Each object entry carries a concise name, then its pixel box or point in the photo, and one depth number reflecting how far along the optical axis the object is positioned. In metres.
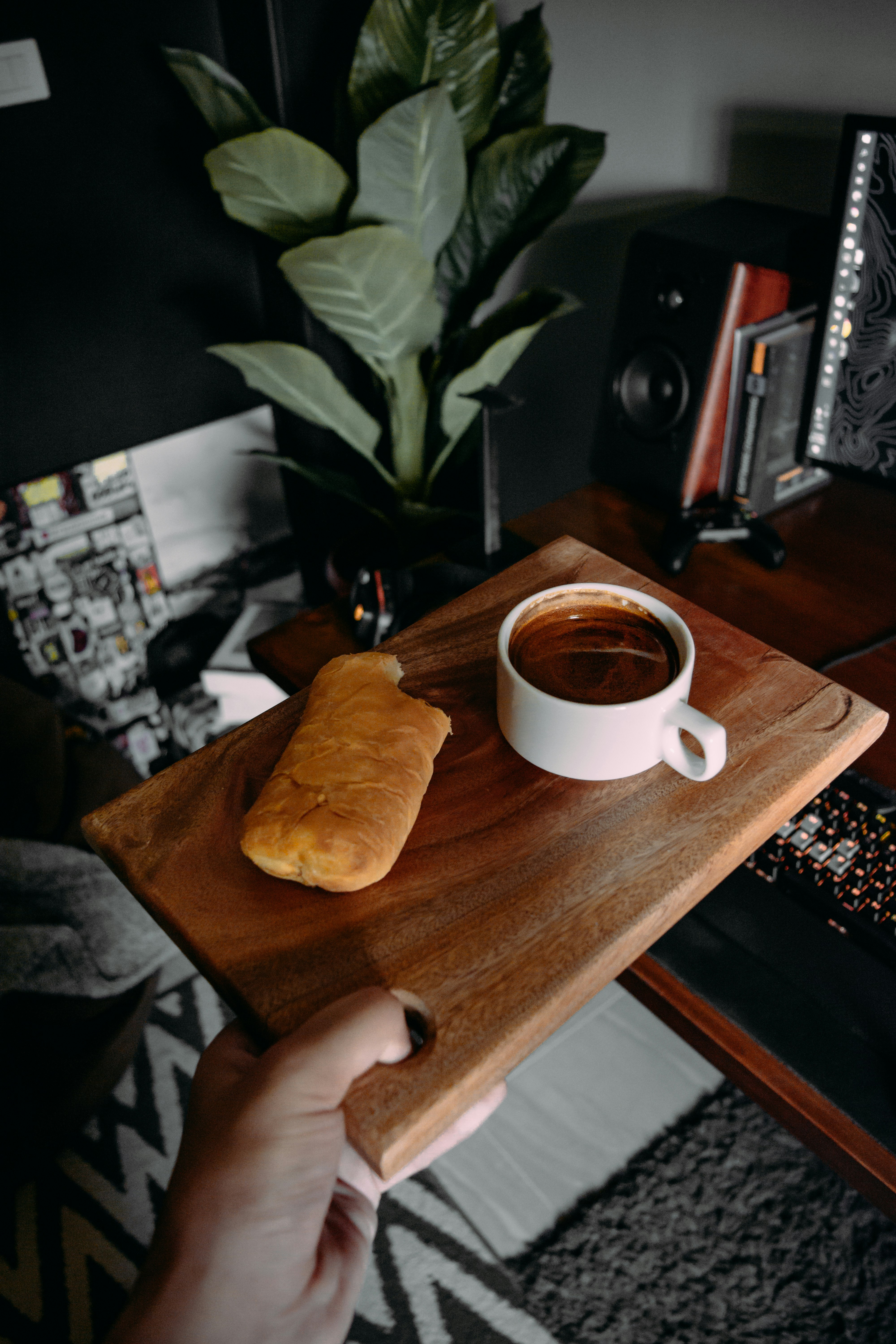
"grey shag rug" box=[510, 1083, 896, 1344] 1.23
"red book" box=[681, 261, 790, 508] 1.08
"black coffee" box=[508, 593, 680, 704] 0.63
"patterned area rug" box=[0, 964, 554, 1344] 1.23
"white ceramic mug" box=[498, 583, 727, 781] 0.58
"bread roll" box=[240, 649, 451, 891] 0.55
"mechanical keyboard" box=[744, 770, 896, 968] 0.73
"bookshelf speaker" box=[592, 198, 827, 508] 1.08
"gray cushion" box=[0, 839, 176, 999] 1.19
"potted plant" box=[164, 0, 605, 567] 1.00
